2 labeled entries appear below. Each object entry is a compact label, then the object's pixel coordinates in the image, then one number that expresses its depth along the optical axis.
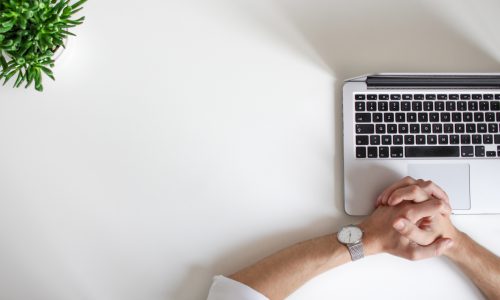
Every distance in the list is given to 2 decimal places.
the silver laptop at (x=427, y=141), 0.98
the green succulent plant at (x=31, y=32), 0.78
